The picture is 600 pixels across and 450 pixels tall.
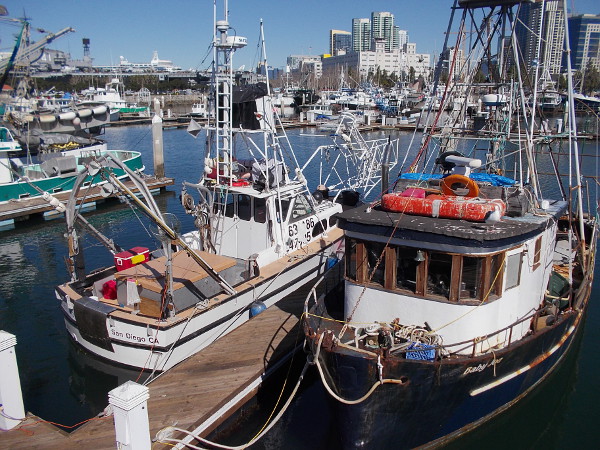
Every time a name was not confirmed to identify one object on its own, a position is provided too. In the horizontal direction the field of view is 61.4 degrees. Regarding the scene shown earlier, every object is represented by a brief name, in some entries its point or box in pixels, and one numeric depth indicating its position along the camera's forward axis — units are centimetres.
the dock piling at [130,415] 748
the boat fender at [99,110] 4575
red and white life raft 907
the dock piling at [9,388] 904
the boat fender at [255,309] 1373
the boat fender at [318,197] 1875
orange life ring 1003
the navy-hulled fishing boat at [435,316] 852
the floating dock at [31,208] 2798
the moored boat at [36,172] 2939
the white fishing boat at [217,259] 1202
